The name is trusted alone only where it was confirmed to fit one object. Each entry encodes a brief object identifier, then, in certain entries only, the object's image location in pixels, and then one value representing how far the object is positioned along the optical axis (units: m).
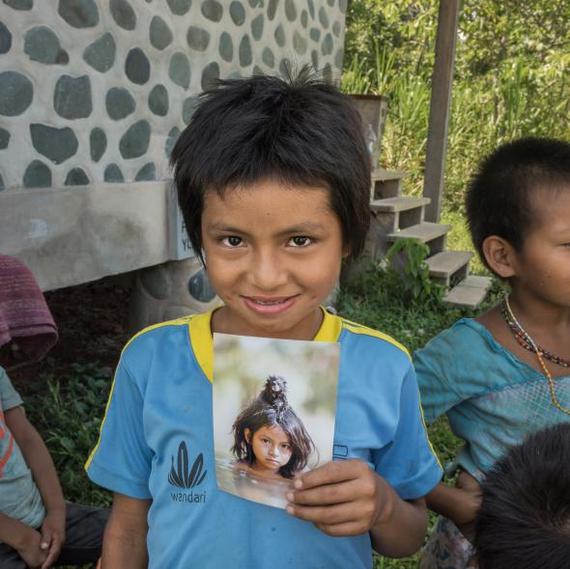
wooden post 6.01
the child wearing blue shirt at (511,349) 1.41
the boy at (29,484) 1.71
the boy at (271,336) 1.02
